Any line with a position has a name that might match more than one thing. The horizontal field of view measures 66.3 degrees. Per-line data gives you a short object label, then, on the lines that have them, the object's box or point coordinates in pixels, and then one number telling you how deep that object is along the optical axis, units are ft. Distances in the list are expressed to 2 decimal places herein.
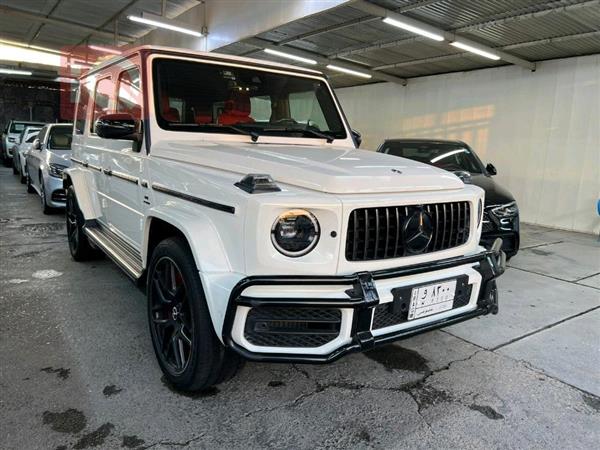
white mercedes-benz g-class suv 6.29
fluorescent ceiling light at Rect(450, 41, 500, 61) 26.40
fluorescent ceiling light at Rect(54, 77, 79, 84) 72.61
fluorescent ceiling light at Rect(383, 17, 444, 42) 23.86
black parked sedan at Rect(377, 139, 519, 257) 15.64
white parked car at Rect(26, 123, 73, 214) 22.99
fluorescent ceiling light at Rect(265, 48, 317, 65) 34.00
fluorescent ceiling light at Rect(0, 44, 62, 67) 68.28
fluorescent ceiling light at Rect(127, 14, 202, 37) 33.53
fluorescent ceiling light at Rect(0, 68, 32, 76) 64.44
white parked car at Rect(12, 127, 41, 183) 36.47
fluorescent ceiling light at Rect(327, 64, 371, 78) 35.94
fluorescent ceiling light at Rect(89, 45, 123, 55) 55.47
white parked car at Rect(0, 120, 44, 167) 51.27
